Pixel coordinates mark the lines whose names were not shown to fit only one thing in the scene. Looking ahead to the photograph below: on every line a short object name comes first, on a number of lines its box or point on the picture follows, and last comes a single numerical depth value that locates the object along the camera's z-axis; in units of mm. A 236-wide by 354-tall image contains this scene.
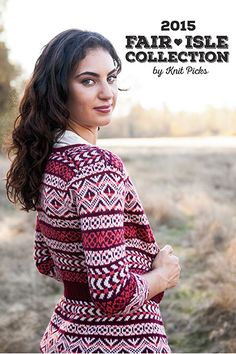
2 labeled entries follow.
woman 1050
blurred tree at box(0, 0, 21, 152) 4336
